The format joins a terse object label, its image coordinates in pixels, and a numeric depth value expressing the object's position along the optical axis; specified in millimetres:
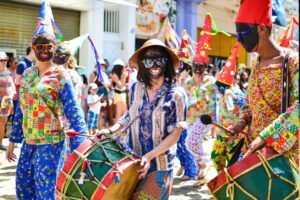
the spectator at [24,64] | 6699
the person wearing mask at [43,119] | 3342
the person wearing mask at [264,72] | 2580
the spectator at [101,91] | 10318
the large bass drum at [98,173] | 2529
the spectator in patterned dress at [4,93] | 7824
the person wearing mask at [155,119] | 2793
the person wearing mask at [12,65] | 10984
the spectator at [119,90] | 9891
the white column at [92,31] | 13977
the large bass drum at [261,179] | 2260
